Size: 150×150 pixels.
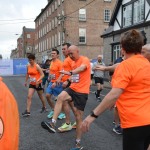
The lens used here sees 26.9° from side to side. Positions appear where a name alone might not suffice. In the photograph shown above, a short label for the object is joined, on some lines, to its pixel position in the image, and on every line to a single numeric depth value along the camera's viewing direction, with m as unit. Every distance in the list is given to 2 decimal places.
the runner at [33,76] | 9.15
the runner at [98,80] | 13.41
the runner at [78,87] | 5.95
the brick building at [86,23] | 44.53
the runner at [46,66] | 15.29
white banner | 39.47
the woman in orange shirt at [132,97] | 3.12
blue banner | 39.94
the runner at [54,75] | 8.68
